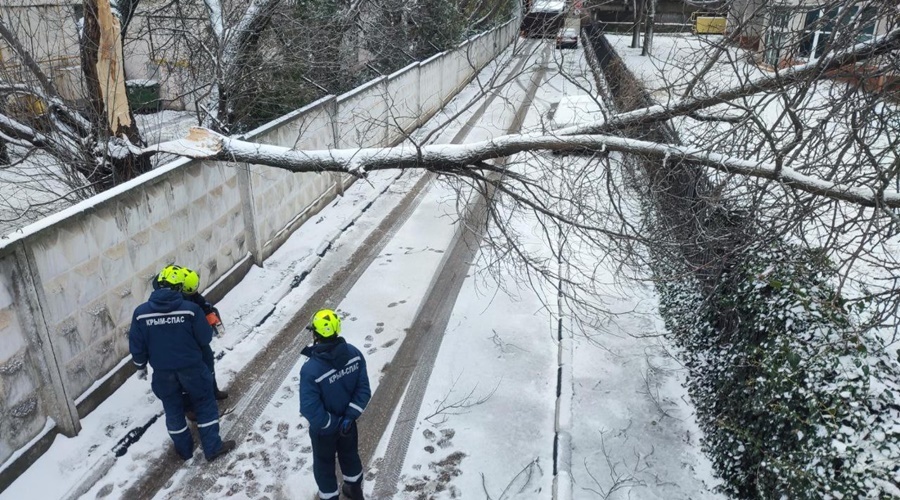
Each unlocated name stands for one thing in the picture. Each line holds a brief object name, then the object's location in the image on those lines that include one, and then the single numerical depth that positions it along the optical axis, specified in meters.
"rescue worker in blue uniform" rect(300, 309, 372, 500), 4.61
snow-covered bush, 4.27
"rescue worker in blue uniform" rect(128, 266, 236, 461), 5.10
